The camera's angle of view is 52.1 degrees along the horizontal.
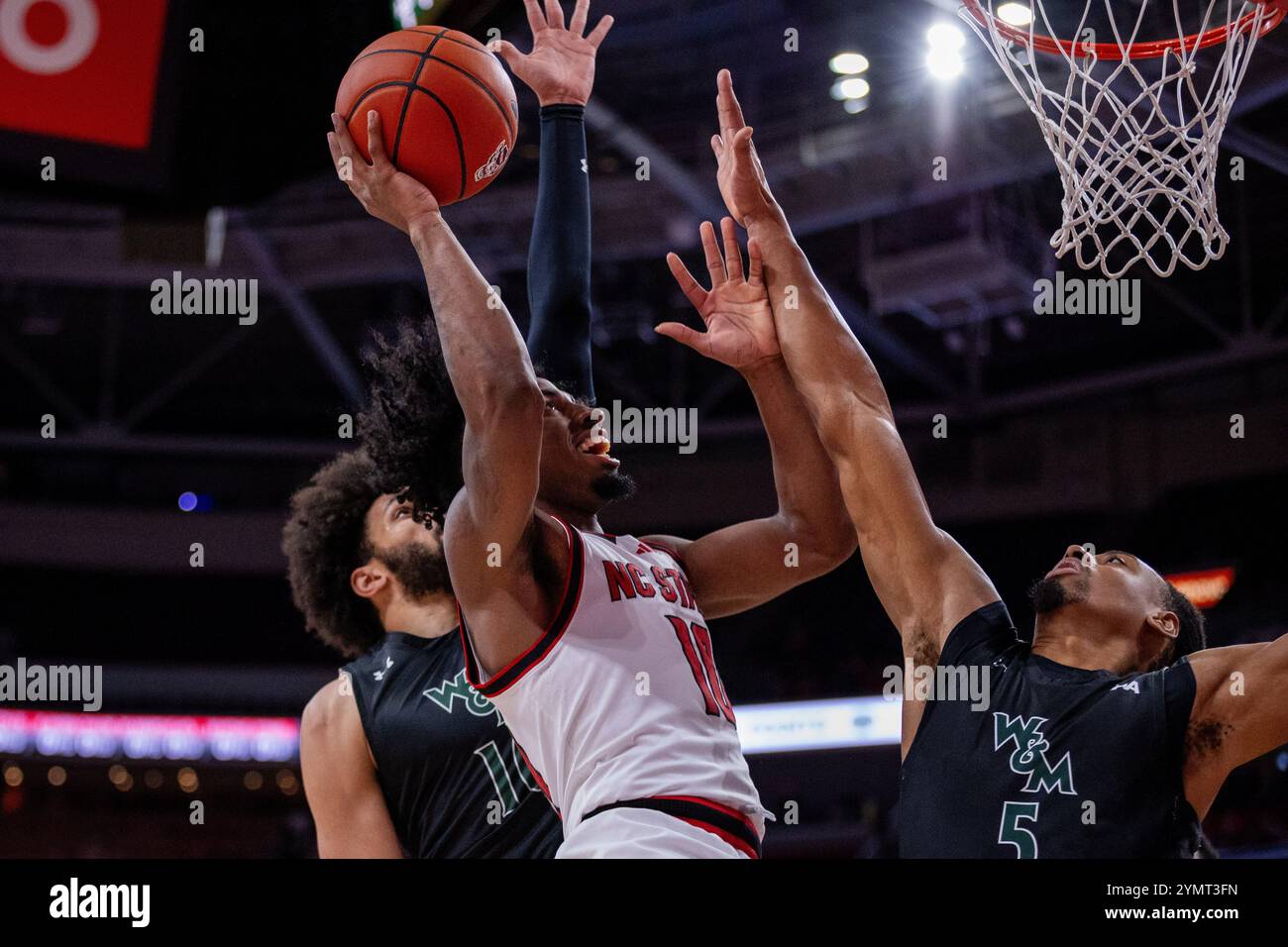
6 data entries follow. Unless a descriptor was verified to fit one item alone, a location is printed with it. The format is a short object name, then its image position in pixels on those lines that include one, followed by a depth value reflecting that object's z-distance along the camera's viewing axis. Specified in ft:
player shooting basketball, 7.95
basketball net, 11.28
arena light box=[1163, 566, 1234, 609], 34.78
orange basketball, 9.15
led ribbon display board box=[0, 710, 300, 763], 41.93
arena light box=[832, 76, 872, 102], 29.86
